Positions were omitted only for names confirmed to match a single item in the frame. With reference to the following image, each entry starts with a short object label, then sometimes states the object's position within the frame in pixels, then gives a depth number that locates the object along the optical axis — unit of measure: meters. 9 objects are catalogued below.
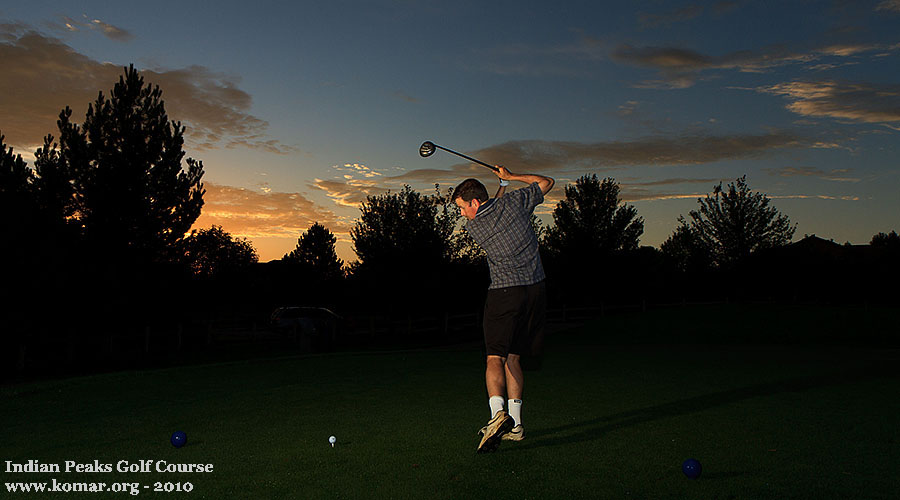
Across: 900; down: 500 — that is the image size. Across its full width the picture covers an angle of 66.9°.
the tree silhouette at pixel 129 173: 25.64
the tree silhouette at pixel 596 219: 60.22
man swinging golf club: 6.07
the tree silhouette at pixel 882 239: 51.71
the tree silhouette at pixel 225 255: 82.25
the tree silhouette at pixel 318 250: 83.80
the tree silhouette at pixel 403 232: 50.19
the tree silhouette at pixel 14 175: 23.25
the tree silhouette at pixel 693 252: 62.00
